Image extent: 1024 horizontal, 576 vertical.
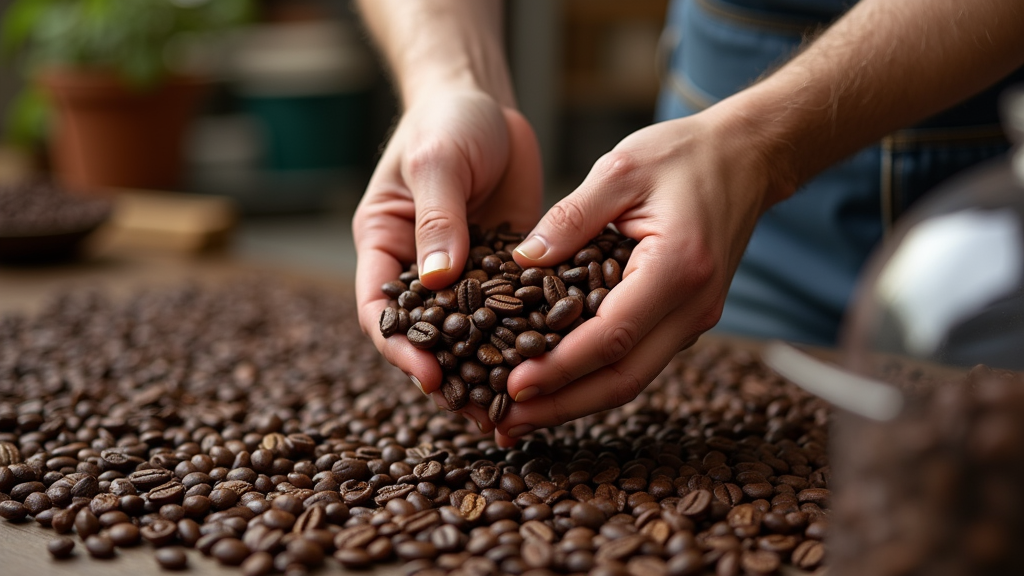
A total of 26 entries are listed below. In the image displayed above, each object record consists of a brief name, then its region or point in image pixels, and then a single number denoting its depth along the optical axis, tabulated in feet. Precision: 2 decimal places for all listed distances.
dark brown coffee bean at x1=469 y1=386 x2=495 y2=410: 2.24
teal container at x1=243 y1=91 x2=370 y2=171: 6.69
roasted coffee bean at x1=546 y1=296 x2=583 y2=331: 2.21
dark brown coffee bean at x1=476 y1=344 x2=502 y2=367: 2.23
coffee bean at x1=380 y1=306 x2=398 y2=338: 2.27
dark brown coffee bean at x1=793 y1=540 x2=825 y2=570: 2.11
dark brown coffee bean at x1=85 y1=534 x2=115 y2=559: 2.15
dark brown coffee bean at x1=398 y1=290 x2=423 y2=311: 2.30
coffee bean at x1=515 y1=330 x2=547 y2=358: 2.20
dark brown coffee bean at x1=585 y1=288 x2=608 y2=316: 2.22
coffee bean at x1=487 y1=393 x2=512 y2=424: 2.23
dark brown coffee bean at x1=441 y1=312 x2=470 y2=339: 2.23
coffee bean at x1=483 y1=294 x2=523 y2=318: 2.24
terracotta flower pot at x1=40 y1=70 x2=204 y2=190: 4.40
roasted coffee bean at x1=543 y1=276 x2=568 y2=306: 2.25
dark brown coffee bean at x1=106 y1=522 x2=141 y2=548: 2.18
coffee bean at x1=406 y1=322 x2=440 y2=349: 2.23
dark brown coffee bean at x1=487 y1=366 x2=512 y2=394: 2.22
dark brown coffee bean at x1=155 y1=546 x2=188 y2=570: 2.12
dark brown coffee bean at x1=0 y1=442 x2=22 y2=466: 2.38
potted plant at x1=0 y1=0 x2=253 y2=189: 4.37
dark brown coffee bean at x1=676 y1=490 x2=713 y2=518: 2.18
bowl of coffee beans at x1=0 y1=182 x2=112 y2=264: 3.57
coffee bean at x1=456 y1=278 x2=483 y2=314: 2.27
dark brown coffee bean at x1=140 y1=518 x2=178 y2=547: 2.17
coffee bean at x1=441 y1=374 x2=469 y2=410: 2.25
